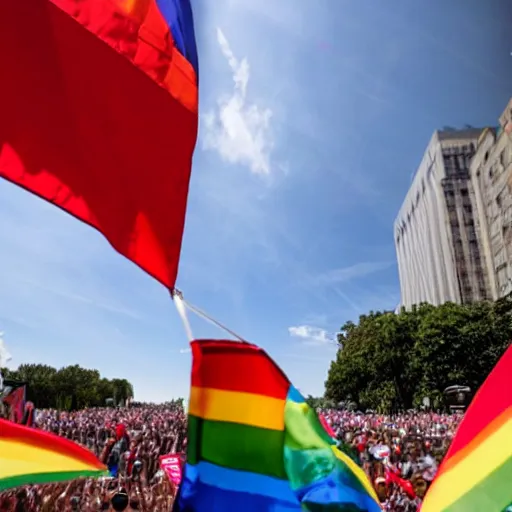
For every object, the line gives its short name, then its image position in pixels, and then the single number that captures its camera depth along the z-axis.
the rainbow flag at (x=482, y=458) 3.09
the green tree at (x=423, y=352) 35.41
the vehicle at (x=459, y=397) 24.54
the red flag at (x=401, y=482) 8.03
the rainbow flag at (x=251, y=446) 2.60
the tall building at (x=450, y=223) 52.41
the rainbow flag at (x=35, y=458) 3.54
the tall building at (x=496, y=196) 42.94
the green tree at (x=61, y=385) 66.38
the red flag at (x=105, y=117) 2.68
